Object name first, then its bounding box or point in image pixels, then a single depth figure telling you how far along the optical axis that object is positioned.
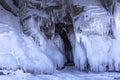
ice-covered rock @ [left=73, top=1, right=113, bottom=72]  12.45
